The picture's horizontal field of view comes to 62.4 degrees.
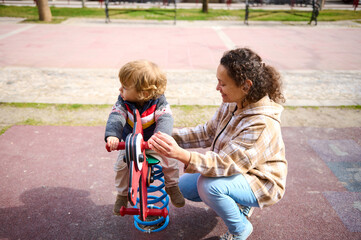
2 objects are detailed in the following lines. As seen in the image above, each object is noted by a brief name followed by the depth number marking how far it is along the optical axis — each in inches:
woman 84.9
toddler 89.8
